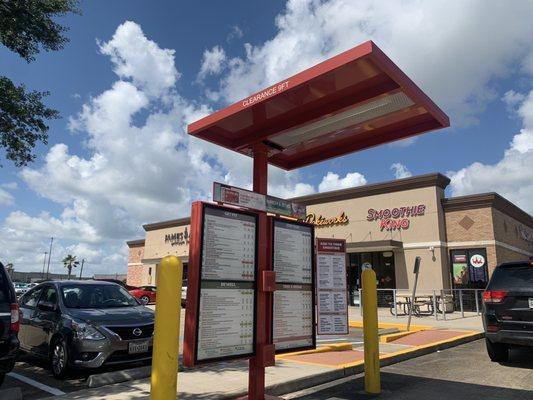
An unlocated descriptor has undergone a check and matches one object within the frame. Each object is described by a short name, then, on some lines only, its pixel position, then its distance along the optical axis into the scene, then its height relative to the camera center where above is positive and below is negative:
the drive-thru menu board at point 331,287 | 6.09 +0.18
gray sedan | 6.86 -0.43
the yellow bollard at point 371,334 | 6.09 -0.42
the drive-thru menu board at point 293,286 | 5.55 +0.18
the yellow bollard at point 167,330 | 3.80 -0.25
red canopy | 4.59 +2.19
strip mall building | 22.70 +3.79
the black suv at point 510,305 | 7.51 -0.03
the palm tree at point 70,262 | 109.60 +8.64
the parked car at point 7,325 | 5.75 -0.35
